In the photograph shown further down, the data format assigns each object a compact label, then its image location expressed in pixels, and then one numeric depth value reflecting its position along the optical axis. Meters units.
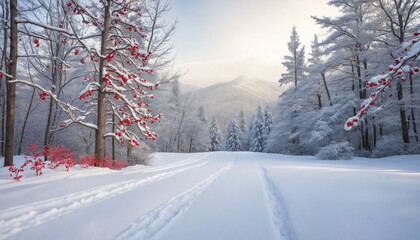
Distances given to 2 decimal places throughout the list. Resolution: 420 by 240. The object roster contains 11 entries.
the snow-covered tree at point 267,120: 38.09
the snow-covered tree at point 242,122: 52.47
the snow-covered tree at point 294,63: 21.28
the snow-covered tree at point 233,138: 43.06
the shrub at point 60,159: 4.74
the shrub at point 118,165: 7.83
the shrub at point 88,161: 5.34
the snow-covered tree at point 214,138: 44.00
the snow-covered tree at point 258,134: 38.41
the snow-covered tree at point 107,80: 4.99
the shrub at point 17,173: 3.75
